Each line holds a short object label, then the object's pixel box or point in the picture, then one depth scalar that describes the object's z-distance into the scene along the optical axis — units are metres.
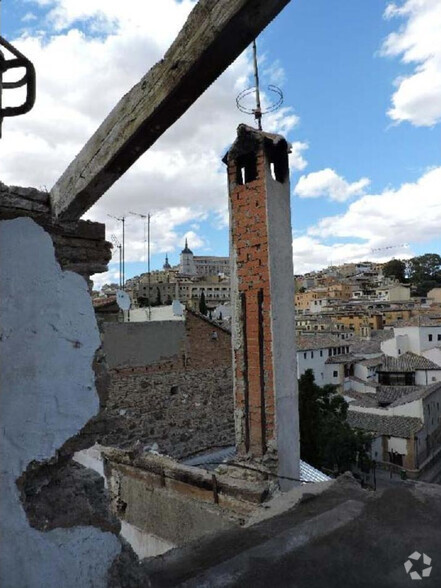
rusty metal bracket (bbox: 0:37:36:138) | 1.90
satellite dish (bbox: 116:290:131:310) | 10.88
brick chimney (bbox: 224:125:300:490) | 5.05
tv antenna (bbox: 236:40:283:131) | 5.95
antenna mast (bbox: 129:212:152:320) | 11.73
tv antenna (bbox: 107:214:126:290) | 18.19
